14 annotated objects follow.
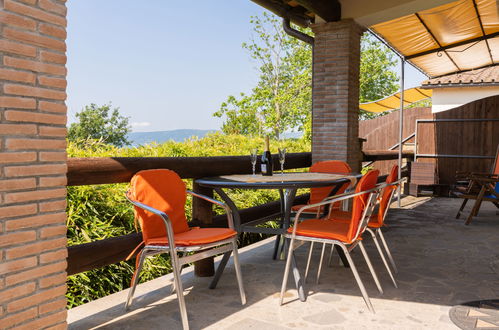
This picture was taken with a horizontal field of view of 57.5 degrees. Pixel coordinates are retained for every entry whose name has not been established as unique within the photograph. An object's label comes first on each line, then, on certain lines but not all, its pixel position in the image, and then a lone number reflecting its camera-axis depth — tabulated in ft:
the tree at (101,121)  142.41
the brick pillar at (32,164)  6.16
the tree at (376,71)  84.99
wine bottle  12.35
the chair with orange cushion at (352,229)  9.45
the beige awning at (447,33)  21.66
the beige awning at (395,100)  45.55
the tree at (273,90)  76.59
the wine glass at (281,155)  13.30
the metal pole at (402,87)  27.08
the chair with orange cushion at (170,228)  8.63
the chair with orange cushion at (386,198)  11.33
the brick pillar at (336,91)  19.66
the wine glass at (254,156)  12.81
